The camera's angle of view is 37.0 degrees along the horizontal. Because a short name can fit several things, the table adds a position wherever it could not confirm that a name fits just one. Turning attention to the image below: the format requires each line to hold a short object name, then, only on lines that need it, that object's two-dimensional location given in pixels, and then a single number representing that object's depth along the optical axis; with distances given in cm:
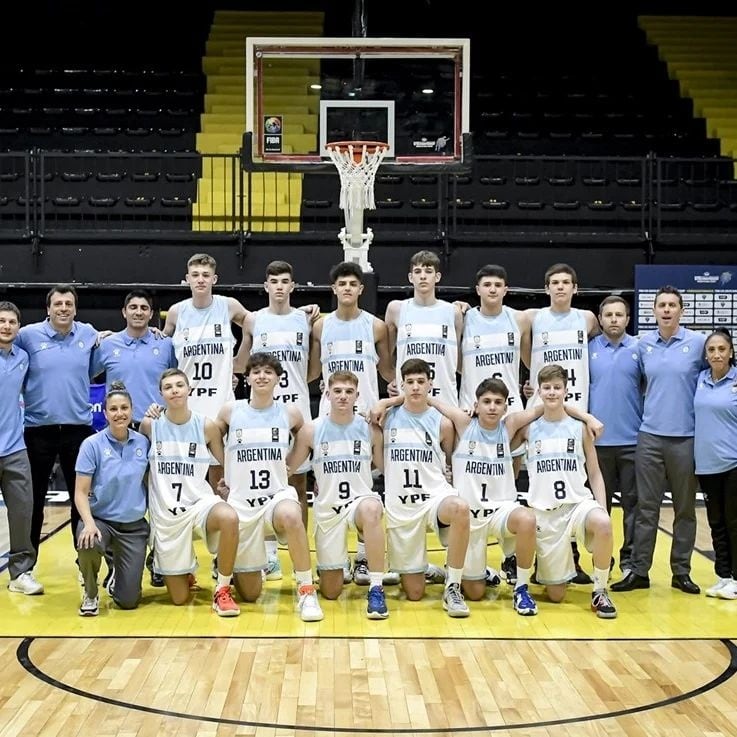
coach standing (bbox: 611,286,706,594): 607
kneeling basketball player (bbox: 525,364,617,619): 579
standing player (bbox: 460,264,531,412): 645
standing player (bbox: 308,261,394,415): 648
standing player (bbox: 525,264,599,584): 636
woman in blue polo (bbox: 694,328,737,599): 588
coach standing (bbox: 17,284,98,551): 625
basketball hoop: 837
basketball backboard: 909
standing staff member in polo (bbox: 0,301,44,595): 602
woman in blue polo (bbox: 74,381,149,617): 567
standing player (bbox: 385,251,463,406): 648
